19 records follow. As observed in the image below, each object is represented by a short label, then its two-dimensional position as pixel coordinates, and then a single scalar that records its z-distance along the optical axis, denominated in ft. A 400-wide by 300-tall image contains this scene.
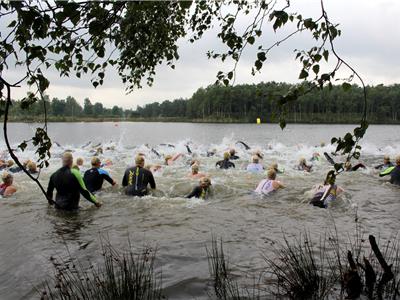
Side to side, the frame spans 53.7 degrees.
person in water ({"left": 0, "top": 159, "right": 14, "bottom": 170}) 54.34
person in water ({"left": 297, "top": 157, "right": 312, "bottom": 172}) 56.46
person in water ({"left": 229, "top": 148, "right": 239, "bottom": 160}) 66.13
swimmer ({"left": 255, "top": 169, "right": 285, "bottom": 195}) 38.73
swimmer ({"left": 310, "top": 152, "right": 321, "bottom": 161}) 67.90
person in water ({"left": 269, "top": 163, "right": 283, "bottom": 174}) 49.08
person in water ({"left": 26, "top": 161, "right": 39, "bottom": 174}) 43.56
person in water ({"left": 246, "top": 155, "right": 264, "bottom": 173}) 54.13
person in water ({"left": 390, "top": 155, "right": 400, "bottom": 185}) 44.45
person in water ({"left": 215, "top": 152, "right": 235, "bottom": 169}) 57.98
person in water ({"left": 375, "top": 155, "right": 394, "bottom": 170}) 55.19
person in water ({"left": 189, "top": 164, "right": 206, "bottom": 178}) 46.80
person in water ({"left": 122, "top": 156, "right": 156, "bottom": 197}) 36.27
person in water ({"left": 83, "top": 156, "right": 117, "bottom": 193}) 37.73
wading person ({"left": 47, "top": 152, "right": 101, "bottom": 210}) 29.40
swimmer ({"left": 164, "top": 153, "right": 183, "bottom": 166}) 63.79
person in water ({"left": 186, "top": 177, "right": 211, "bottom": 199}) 36.94
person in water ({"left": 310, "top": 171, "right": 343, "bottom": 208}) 32.91
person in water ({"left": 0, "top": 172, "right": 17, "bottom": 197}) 38.17
